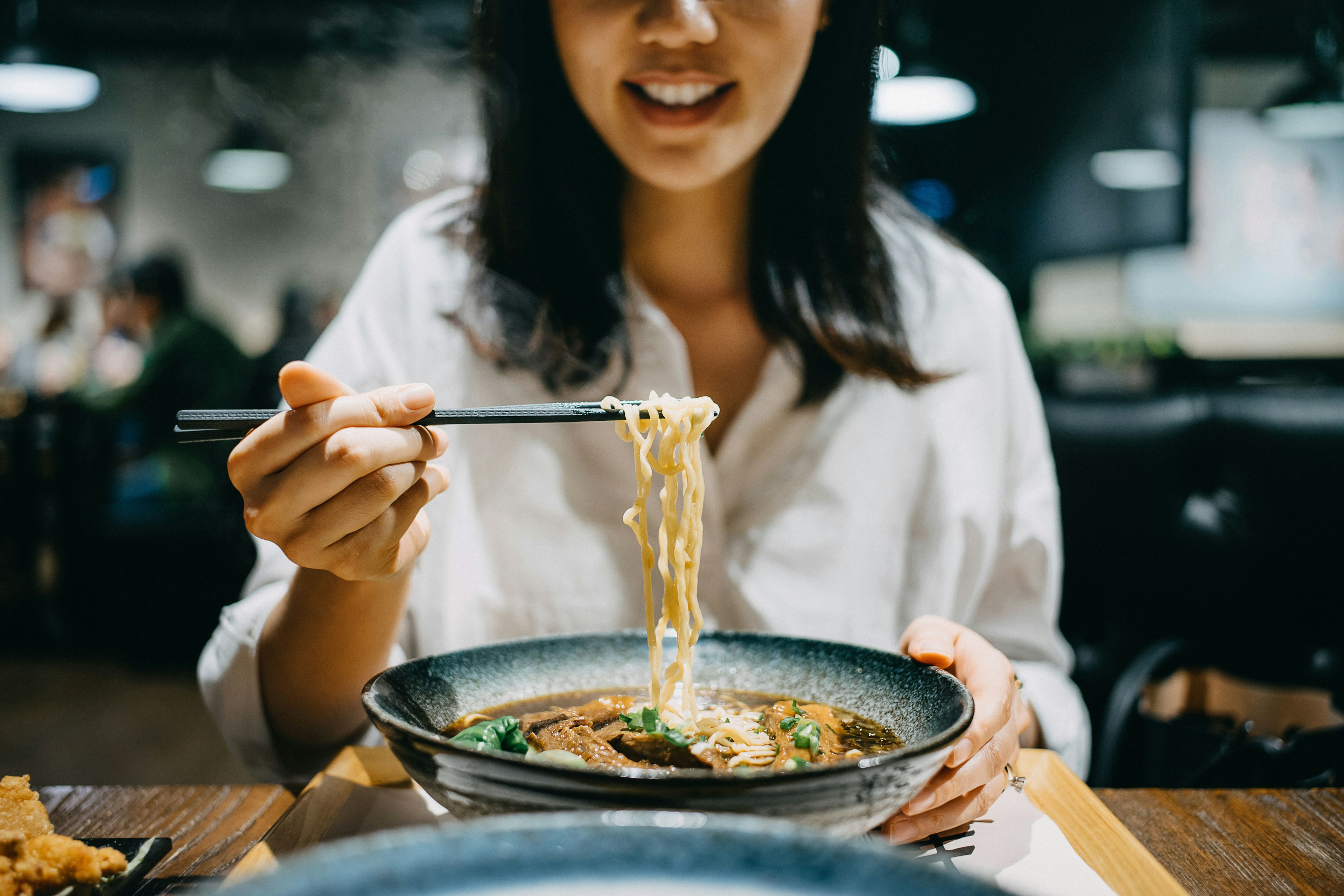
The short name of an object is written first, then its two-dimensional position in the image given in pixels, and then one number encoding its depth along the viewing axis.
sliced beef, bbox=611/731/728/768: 0.42
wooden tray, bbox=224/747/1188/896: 0.40
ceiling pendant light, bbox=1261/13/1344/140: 1.79
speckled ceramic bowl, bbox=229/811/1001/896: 0.25
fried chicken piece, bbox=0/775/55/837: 0.40
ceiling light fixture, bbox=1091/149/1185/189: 1.31
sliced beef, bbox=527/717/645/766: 0.42
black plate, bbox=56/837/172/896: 0.38
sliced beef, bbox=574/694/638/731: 0.45
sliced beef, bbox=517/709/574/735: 0.44
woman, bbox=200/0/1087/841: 0.65
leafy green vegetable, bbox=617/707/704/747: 0.42
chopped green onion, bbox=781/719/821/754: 0.42
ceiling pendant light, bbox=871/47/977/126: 1.73
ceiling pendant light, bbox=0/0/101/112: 1.91
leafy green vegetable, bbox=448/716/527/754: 0.41
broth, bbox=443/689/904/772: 0.42
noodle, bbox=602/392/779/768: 0.49
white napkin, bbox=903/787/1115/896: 0.40
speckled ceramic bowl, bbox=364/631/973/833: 0.34
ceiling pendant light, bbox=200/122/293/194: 3.08
